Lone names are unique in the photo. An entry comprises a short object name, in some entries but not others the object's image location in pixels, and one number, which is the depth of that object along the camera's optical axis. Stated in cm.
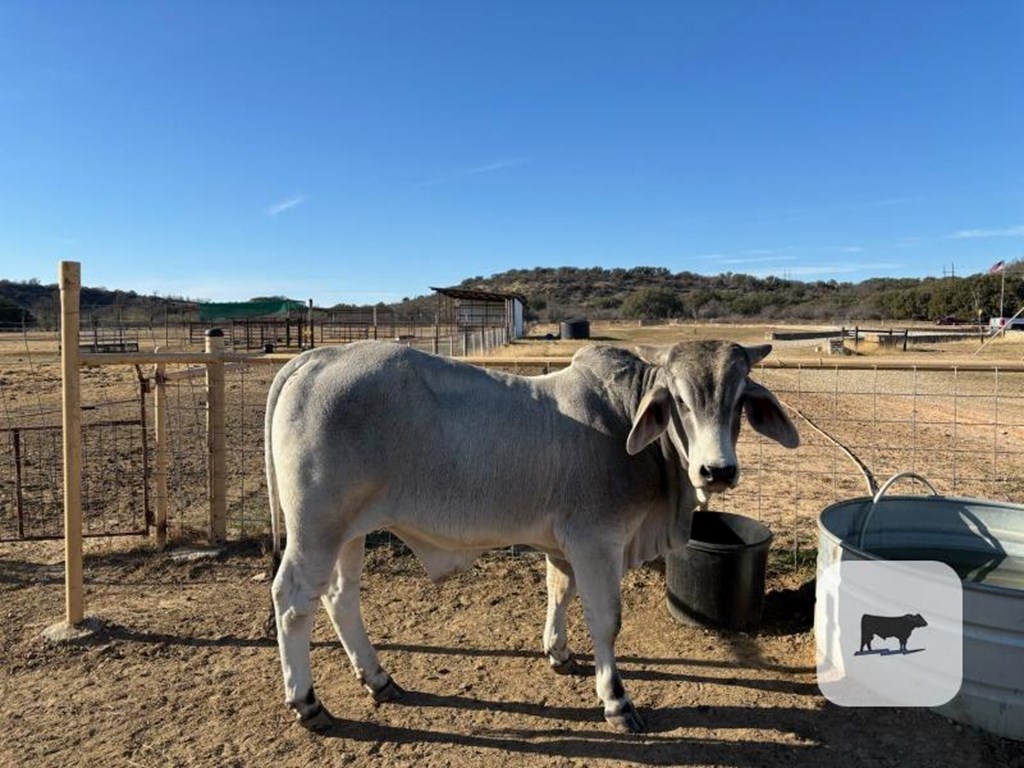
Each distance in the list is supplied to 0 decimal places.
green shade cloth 3494
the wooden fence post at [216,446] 575
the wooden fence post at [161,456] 564
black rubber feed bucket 433
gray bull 330
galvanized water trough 315
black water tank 4275
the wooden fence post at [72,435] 421
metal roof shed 3916
